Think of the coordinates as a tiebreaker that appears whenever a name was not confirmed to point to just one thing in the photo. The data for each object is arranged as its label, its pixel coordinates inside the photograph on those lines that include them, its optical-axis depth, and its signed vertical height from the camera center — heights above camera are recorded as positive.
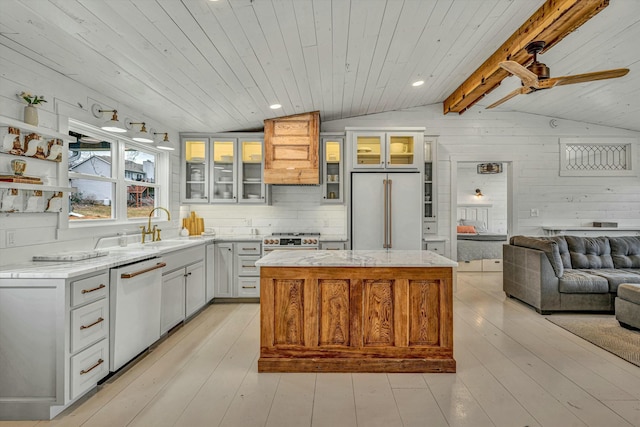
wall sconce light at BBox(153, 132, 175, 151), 4.03 +0.80
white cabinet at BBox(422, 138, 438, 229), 5.39 +0.39
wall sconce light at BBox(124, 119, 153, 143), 3.56 +0.80
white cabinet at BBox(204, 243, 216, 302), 4.58 -0.71
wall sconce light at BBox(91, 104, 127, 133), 3.04 +0.78
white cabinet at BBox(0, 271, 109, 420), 2.12 -0.78
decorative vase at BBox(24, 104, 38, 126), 2.51 +0.70
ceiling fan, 3.07 +1.24
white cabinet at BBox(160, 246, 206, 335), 3.45 -0.75
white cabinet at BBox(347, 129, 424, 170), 4.95 +0.92
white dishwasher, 2.58 -0.73
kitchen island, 2.75 -0.78
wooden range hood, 4.94 +0.94
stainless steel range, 4.78 -0.36
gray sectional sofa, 4.19 -0.68
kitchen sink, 3.36 -0.31
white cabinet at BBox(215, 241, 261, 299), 4.80 -0.71
